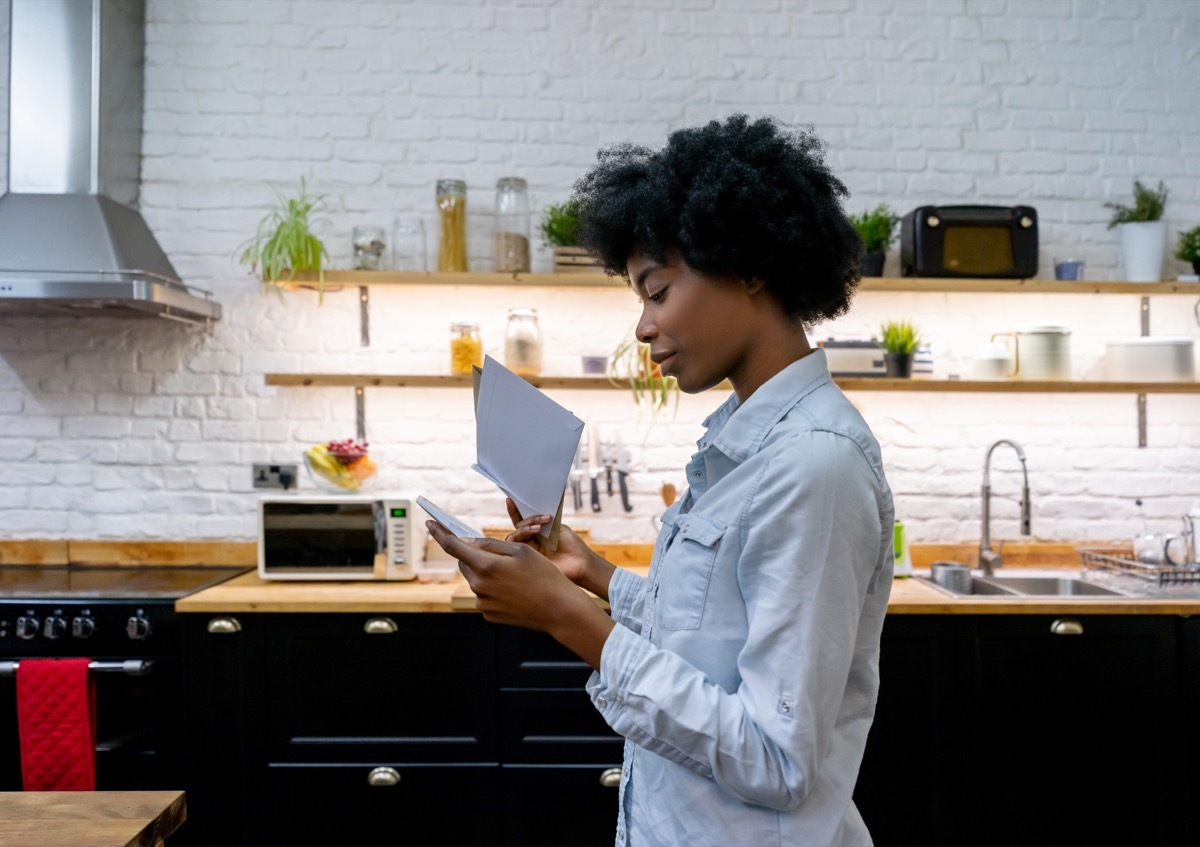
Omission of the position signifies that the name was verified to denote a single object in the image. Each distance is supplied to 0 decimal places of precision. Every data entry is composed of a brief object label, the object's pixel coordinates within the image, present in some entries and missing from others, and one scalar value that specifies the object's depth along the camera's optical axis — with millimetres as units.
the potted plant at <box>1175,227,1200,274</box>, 3109
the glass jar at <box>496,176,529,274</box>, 2924
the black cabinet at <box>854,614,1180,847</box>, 2400
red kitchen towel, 2352
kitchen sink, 2820
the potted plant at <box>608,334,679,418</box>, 2938
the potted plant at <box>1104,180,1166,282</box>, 3062
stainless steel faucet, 2982
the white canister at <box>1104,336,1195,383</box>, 2988
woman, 817
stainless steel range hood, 2682
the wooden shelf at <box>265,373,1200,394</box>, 2918
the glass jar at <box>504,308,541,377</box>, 2938
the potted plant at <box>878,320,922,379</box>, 2965
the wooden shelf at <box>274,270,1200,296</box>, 2883
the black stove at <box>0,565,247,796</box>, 2406
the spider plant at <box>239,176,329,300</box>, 2846
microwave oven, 2695
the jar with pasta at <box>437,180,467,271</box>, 2939
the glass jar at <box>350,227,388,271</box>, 2957
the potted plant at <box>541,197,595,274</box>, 2924
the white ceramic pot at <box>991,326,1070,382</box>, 2998
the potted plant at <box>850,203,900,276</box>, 2980
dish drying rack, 2680
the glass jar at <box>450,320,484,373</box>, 2955
